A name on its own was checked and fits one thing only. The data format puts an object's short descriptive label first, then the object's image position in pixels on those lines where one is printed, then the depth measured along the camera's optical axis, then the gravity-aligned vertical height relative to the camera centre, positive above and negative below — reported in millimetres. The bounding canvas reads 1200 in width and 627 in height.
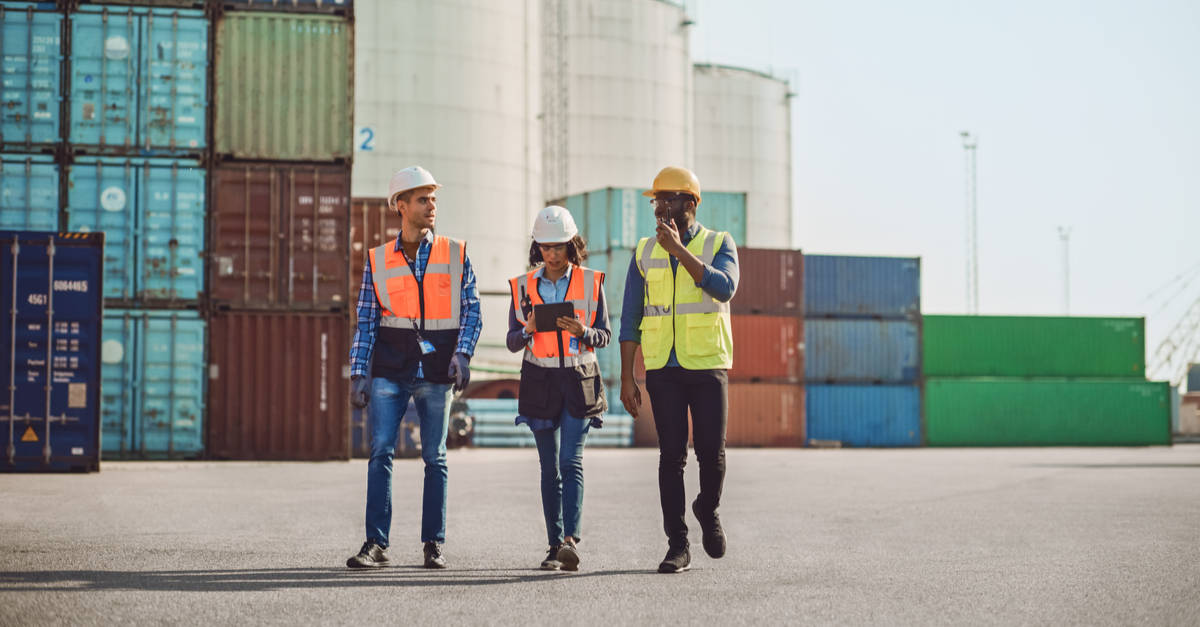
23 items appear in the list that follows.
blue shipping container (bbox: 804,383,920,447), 34656 -1528
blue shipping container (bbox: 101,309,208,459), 20141 -455
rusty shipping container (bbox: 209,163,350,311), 20734 +1797
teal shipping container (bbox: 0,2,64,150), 20141 +4128
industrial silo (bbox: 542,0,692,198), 47000 +9239
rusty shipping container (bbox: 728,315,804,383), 33469 +183
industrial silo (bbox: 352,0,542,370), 37562 +6838
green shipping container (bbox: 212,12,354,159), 21109 +4197
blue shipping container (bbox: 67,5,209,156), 20375 +4093
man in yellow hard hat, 6969 +69
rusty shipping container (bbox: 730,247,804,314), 33562 +1798
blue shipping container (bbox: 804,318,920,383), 34750 +126
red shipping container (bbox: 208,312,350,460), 20438 -534
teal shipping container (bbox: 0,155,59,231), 19938 +2294
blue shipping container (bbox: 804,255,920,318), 34781 +1786
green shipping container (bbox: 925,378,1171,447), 36562 -1569
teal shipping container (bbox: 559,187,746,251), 33031 +3437
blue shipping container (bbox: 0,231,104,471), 16562 +40
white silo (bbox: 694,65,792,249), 57000 +8875
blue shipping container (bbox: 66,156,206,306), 20188 +1990
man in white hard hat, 7109 +59
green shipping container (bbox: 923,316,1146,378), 37250 +262
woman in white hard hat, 7078 -60
